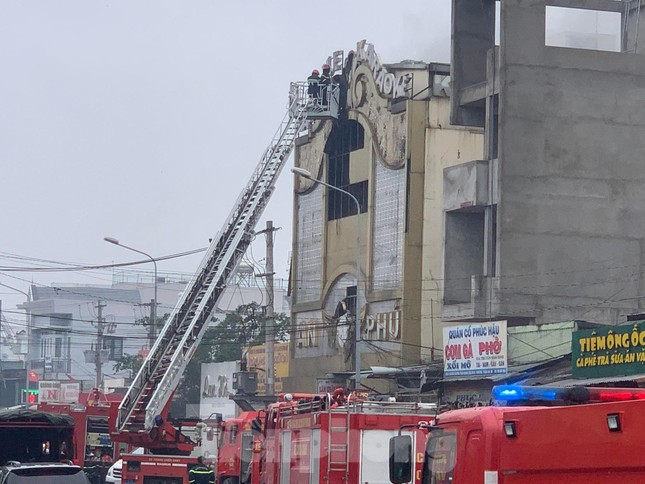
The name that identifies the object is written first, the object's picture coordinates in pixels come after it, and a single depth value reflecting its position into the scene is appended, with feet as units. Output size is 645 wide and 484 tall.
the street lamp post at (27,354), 297.24
